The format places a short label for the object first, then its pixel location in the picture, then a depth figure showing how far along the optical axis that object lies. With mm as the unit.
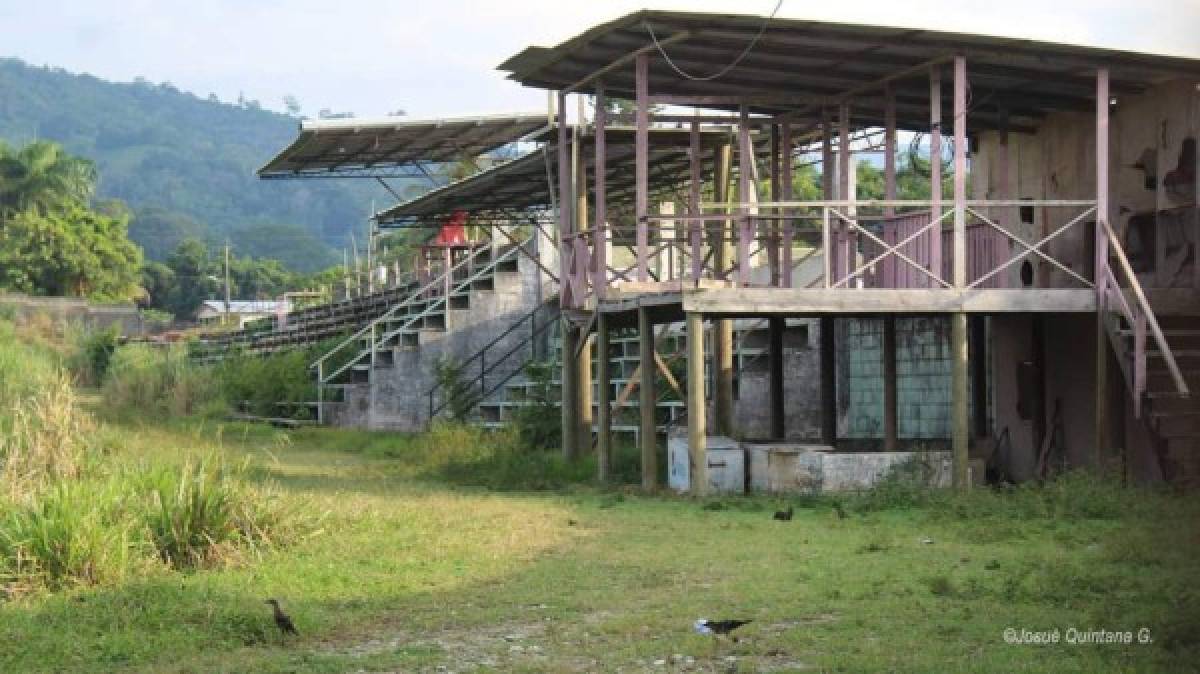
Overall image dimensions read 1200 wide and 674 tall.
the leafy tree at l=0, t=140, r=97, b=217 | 74375
